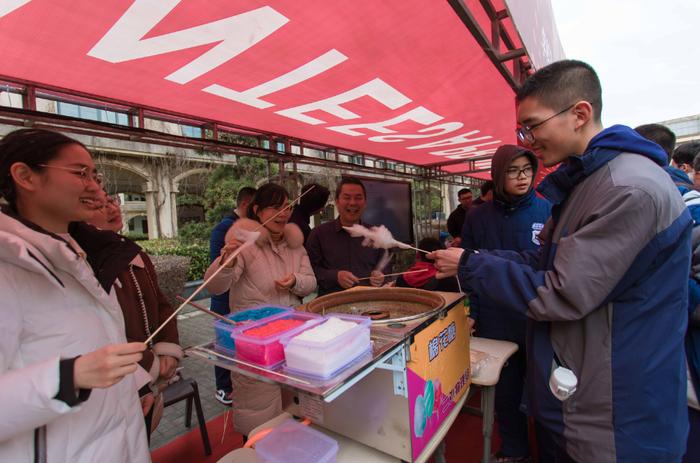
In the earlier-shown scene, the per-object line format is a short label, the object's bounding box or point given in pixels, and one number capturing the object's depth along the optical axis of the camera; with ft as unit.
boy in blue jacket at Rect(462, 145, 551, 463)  8.38
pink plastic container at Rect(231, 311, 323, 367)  3.61
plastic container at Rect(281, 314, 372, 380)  3.29
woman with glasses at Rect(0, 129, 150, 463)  3.18
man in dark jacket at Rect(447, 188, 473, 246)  21.06
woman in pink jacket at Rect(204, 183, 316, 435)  7.89
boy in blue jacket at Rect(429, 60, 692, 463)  3.96
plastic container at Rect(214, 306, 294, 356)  4.13
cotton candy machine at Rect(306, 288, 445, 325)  6.05
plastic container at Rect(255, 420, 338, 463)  4.28
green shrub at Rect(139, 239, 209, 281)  31.78
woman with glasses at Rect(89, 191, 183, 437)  5.30
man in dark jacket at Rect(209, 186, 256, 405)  11.90
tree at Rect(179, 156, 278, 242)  46.01
